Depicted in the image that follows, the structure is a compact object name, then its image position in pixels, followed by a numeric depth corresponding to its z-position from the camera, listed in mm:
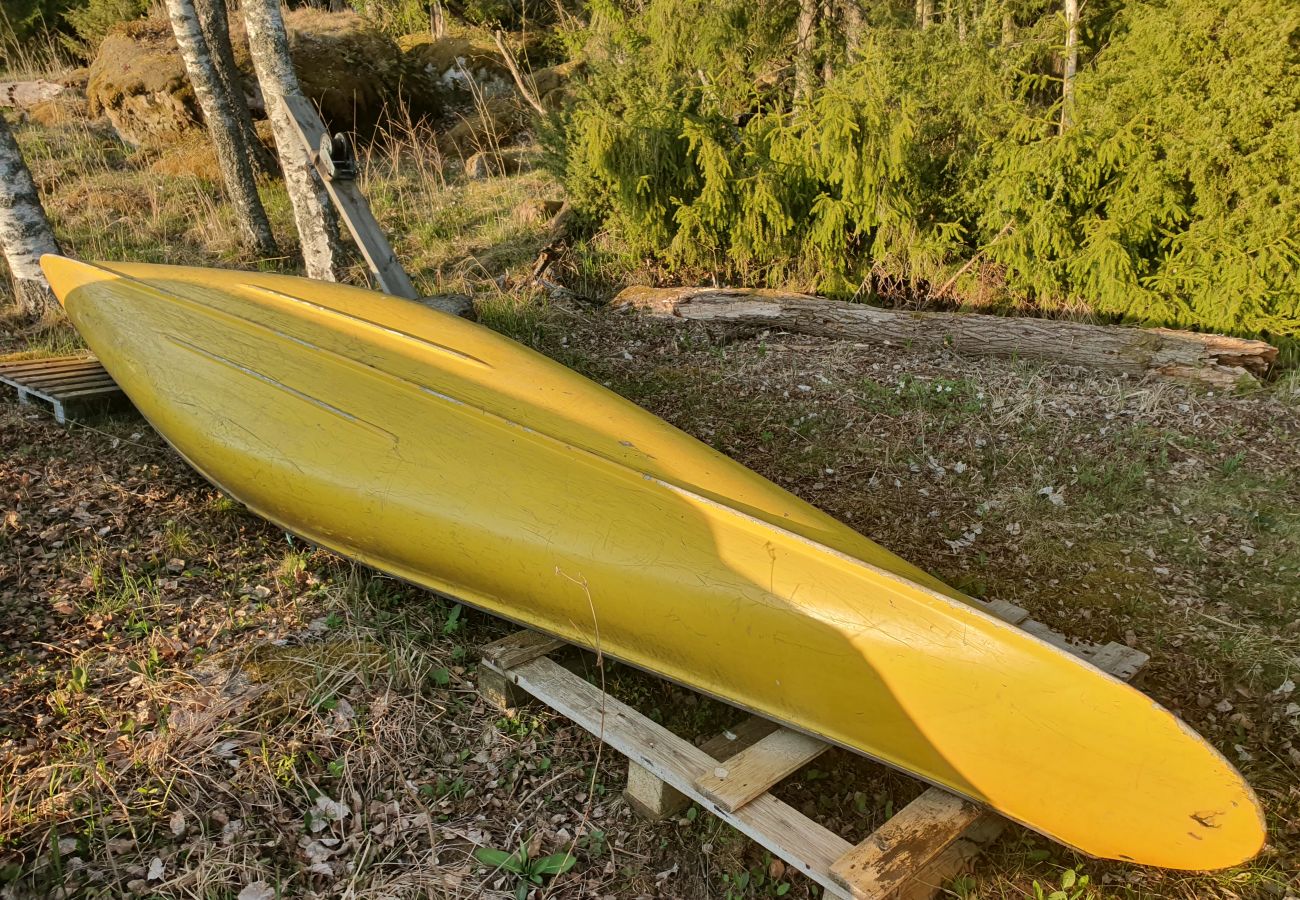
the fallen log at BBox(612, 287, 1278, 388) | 4312
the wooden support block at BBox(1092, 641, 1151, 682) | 2355
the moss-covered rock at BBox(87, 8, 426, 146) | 7773
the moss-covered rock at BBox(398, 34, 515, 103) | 10055
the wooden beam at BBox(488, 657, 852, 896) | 1793
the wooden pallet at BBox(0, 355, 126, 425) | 3471
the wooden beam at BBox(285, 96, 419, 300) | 4004
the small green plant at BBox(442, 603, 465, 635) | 2637
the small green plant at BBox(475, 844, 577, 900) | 1954
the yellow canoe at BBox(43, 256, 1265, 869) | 1774
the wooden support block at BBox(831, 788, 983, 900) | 1699
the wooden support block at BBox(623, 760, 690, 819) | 2068
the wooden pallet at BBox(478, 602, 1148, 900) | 1761
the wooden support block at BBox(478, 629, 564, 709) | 2371
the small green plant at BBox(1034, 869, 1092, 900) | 1939
